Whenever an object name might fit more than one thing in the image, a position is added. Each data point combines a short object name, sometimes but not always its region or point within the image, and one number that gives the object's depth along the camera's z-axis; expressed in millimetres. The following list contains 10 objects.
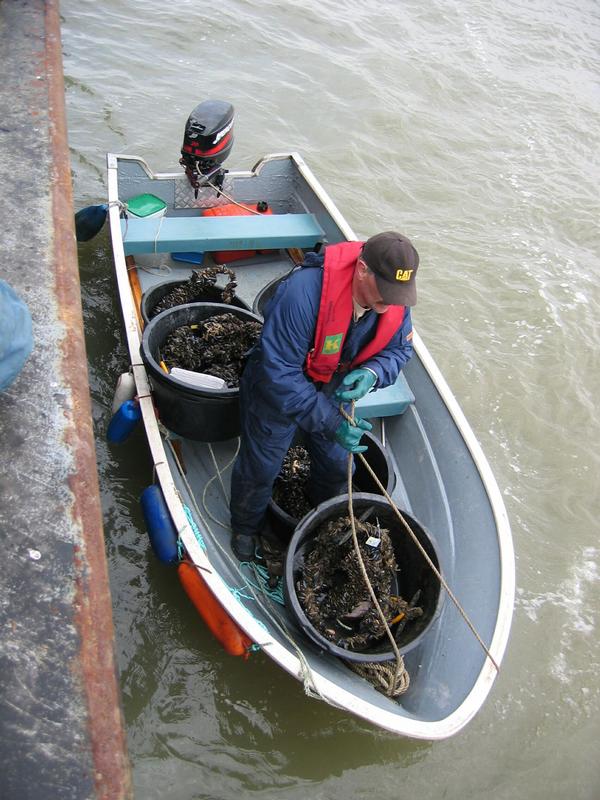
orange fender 3016
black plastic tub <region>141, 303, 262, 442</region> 3613
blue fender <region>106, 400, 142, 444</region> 3809
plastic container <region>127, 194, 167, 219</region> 5387
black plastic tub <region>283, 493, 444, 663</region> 2998
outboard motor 4887
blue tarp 2408
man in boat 2803
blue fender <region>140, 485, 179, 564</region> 3242
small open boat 3000
